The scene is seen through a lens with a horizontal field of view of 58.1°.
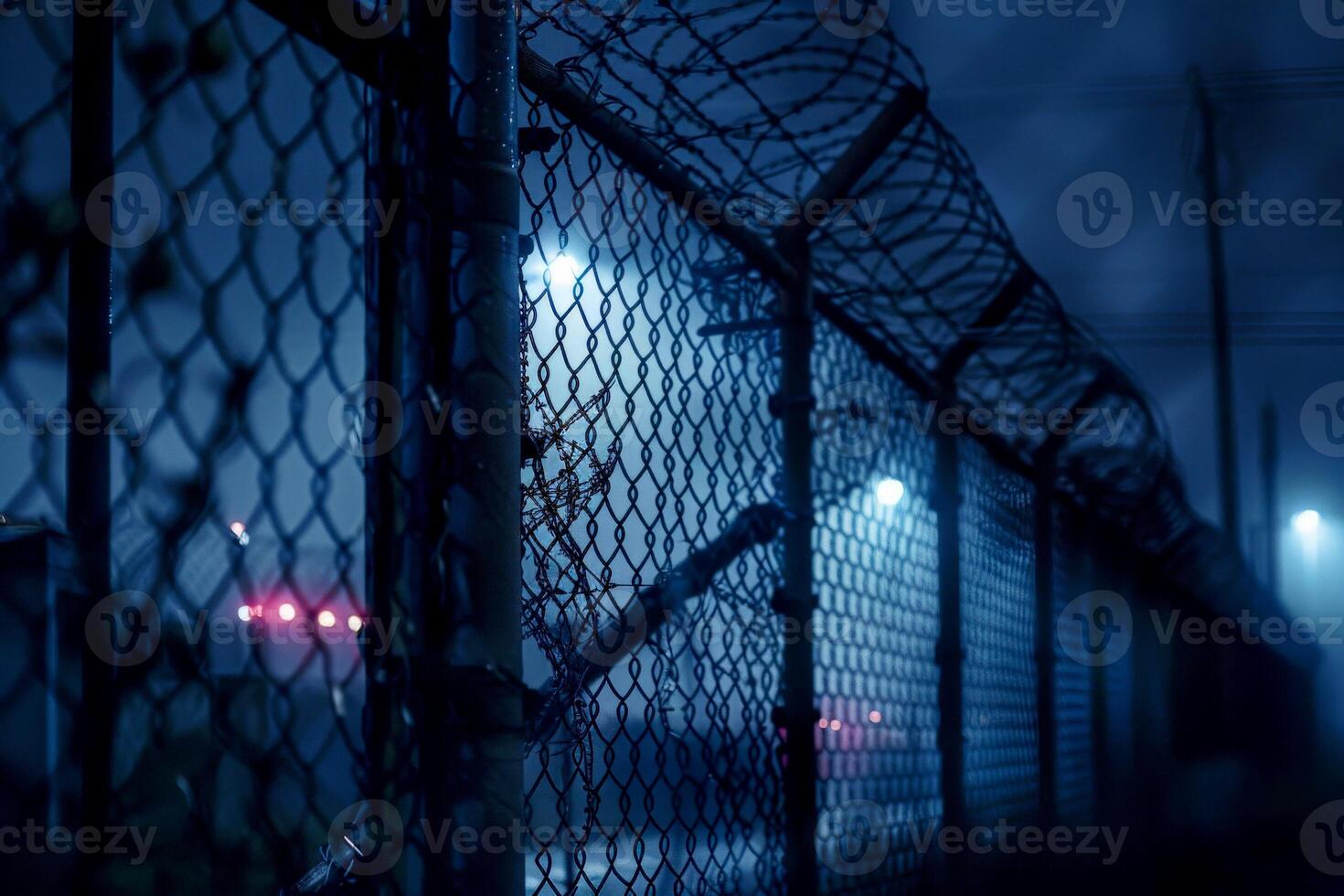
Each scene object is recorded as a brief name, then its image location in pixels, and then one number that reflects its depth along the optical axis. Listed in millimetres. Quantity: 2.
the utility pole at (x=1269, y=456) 19406
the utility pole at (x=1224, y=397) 11180
